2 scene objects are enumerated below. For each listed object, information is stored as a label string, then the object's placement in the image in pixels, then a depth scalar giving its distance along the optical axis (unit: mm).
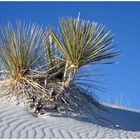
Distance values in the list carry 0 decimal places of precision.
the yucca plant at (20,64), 8711
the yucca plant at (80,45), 8930
